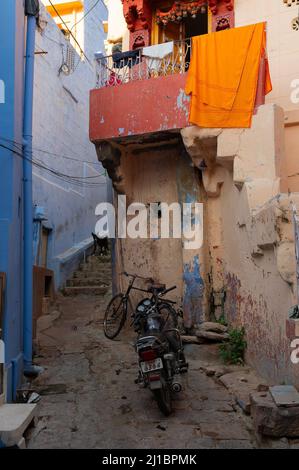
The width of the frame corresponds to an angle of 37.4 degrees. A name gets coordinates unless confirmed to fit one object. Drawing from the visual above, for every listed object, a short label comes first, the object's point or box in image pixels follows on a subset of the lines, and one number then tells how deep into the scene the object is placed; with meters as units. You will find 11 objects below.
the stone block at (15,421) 3.89
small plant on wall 6.39
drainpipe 6.11
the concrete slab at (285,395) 3.62
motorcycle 4.38
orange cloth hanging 6.97
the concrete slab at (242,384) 4.71
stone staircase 11.46
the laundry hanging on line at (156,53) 8.05
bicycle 8.05
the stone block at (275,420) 3.56
